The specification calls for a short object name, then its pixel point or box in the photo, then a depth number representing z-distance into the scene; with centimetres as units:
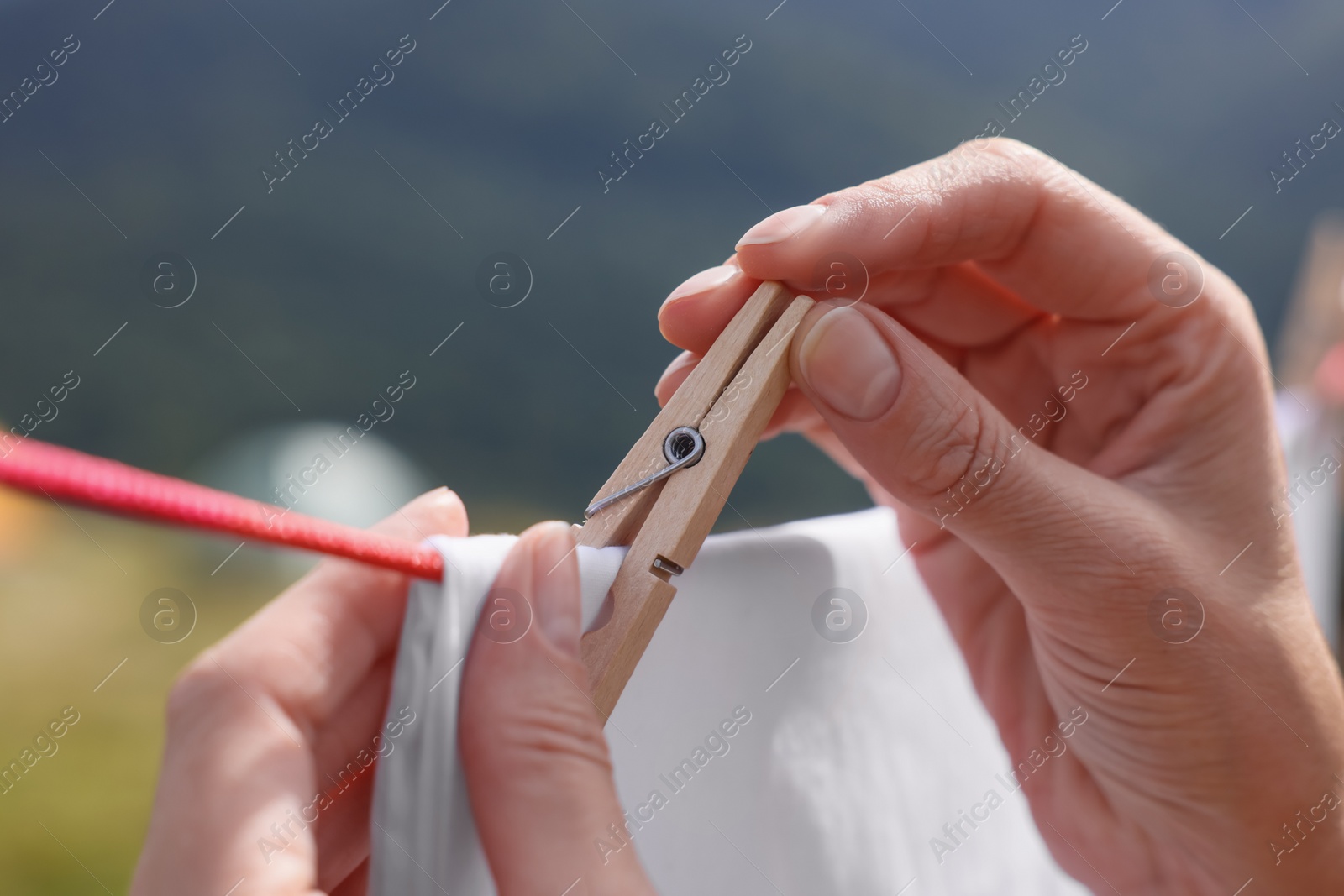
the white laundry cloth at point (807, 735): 41
